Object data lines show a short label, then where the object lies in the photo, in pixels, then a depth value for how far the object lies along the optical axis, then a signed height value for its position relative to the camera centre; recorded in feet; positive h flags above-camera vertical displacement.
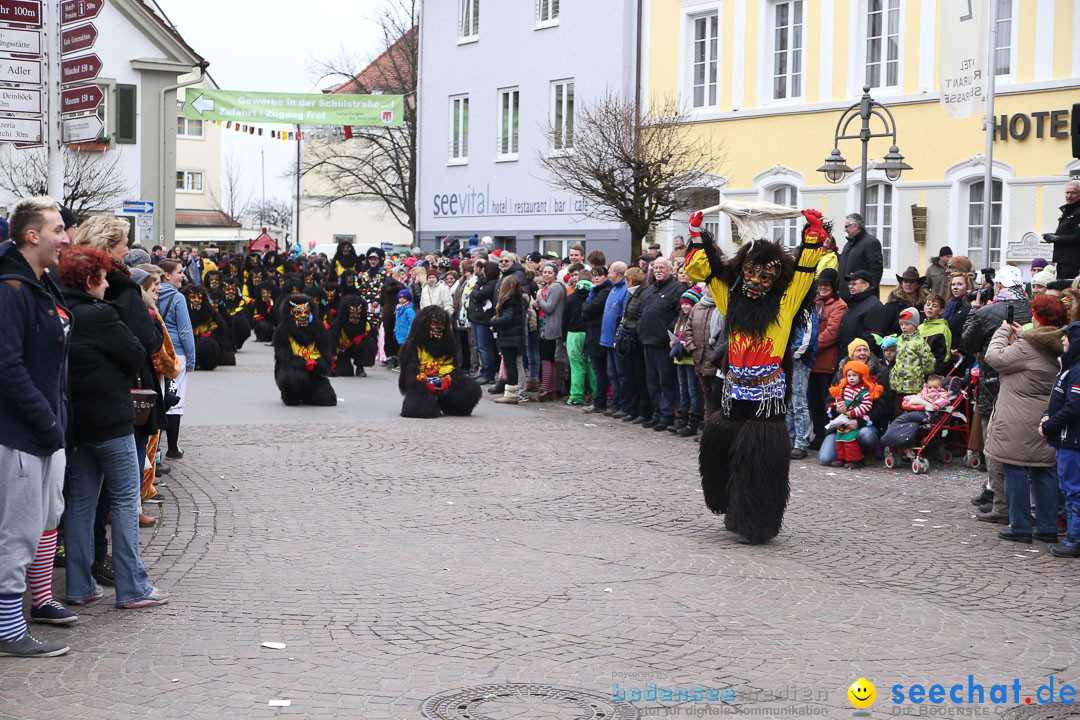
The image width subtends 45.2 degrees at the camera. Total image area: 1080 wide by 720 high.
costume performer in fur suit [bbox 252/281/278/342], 91.09 -1.98
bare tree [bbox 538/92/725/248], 75.15 +7.13
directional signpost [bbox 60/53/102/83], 36.62 +6.08
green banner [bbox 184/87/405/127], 103.35 +14.27
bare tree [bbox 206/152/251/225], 246.47 +16.34
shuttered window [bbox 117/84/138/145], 129.70 +16.92
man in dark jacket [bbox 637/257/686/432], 50.75 -1.85
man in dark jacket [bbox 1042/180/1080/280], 40.68 +1.58
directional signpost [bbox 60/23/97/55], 36.68 +6.96
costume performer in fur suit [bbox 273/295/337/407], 56.59 -2.98
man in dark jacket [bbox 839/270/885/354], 45.62 -1.04
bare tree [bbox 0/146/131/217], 109.50 +9.63
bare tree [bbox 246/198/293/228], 273.54 +15.32
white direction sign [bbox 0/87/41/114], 36.17 +5.08
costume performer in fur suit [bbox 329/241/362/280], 76.07 +1.45
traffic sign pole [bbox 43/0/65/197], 36.42 +5.43
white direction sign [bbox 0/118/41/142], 36.22 +4.24
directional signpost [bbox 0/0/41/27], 36.22 +7.56
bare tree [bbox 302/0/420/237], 167.63 +19.64
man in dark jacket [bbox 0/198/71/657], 20.07 -1.84
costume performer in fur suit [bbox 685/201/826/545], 29.71 -2.07
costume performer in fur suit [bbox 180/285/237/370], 68.69 -2.59
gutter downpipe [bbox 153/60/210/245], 133.08 +11.01
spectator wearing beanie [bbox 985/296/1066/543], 30.78 -3.05
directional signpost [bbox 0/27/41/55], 36.24 +6.74
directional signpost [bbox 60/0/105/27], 36.24 +7.72
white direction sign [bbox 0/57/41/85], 36.14 +5.88
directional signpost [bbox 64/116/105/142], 36.06 +4.31
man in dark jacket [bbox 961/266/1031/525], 33.83 -1.03
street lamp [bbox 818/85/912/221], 60.44 +6.12
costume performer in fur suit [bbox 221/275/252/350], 82.89 -1.65
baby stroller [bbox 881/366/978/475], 41.96 -4.48
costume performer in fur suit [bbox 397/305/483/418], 54.19 -3.63
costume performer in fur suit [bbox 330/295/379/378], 69.67 -2.90
